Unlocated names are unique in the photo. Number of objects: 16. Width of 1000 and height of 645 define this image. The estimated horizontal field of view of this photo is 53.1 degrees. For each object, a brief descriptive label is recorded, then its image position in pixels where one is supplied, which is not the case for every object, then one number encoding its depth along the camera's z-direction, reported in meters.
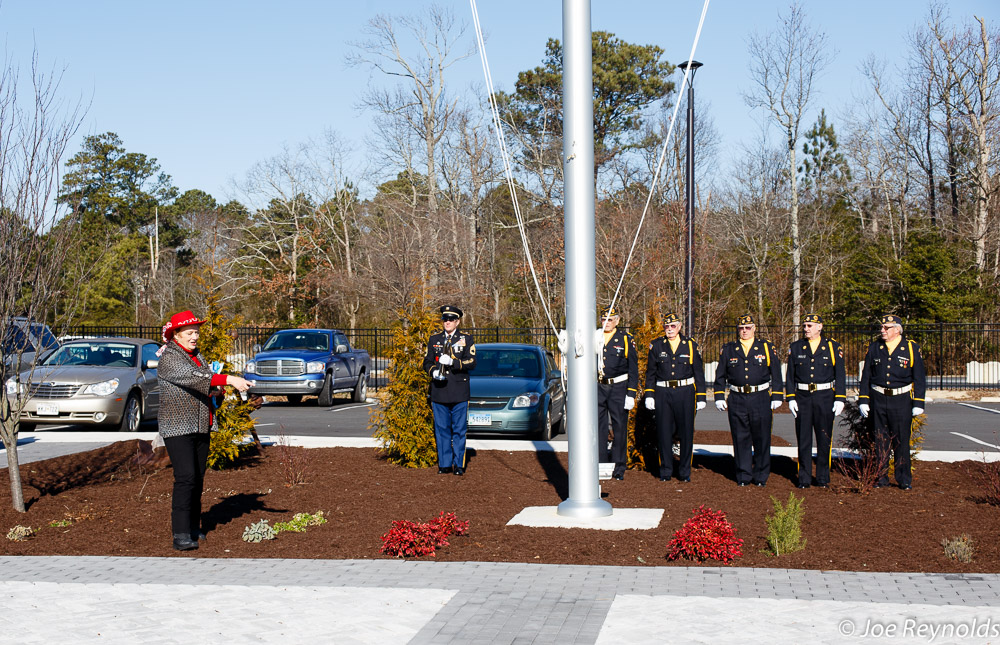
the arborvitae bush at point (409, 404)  11.88
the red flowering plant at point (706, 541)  6.96
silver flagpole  8.48
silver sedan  16.59
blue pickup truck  22.97
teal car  15.16
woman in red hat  7.56
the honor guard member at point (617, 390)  11.10
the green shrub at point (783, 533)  7.12
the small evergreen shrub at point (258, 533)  7.91
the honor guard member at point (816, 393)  10.45
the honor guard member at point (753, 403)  10.61
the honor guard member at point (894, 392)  10.14
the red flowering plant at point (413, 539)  7.25
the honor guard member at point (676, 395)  10.97
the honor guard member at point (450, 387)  11.35
